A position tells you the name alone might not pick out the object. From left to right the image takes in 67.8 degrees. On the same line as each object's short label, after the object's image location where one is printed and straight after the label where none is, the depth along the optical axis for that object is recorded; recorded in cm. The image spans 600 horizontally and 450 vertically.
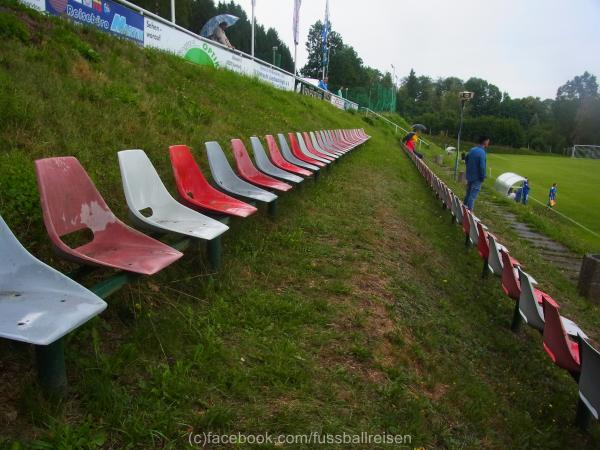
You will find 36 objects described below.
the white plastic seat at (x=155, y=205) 261
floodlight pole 1691
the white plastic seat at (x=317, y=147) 802
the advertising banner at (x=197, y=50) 815
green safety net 3688
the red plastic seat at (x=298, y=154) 651
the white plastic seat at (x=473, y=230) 529
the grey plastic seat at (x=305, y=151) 697
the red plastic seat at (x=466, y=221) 578
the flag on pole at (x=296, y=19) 2150
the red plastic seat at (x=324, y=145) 866
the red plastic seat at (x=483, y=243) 484
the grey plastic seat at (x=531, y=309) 320
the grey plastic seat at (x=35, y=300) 144
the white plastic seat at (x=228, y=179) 388
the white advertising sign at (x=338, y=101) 2389
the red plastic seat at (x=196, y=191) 326
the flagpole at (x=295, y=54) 1942
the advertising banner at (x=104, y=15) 623
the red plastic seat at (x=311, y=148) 749
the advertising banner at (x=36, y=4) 568
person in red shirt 1909
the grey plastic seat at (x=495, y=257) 432
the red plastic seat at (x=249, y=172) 432
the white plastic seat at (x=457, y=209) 651
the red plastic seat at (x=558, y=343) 268
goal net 7212
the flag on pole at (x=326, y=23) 3061
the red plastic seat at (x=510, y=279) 380
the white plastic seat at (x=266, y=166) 495
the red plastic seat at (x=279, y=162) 543
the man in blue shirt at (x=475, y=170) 828
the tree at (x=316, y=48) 8024
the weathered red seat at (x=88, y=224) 206
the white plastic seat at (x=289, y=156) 608
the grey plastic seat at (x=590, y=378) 231
